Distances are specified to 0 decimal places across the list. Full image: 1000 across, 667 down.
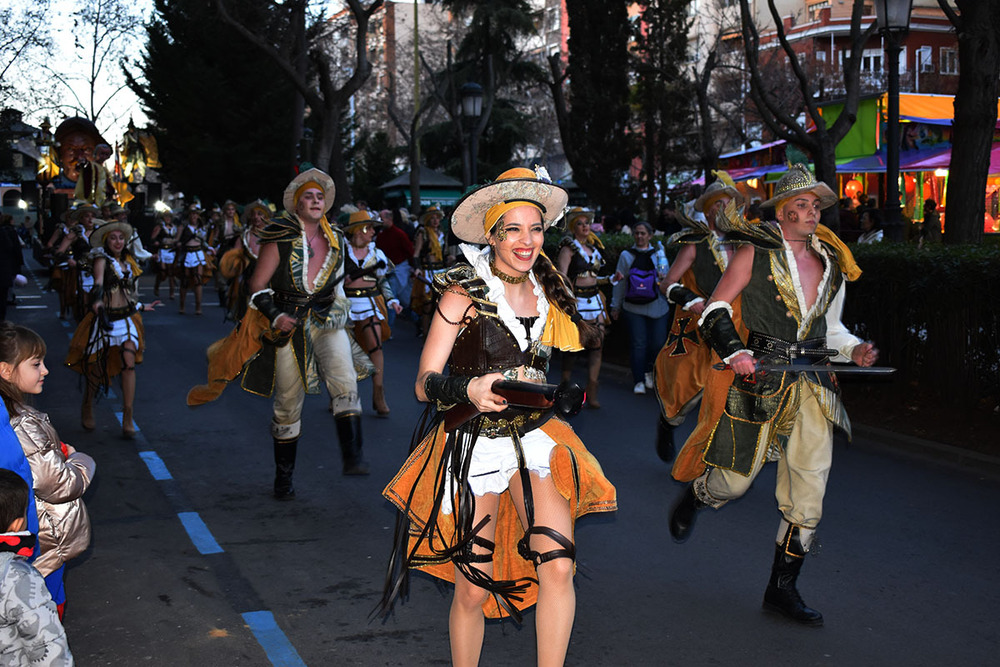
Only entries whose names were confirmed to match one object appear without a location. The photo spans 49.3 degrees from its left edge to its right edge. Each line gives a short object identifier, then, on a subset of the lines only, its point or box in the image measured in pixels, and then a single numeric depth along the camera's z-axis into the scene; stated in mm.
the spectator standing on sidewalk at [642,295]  11164
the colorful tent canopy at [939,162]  20000
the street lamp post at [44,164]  36931
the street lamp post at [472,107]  20766
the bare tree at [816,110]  13750
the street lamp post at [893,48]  12258
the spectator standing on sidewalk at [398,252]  16422
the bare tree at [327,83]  19844
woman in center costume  3871
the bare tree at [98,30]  40606
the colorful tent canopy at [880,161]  21688
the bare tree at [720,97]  24484
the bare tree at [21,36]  27712
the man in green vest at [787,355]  5004
